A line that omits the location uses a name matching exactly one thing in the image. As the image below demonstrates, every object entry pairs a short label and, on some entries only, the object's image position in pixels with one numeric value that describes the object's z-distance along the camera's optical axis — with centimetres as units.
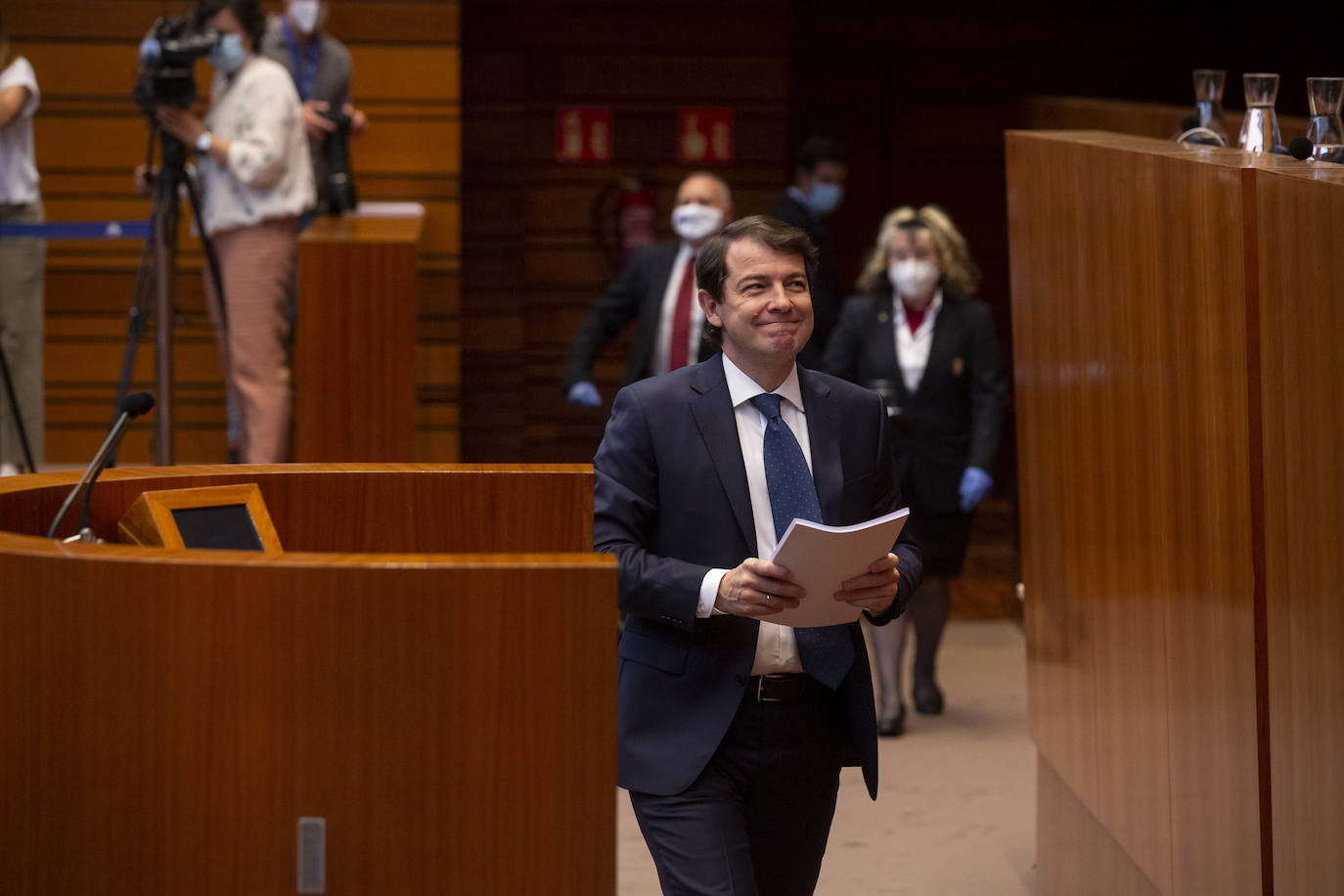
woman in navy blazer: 1167
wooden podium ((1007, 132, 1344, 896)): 515
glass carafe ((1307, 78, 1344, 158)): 643
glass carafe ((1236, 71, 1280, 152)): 711
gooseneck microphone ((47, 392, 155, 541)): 498
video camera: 1172
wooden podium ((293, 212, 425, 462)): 1223
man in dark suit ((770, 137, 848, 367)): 1352
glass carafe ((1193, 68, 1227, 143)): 805
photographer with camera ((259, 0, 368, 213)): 1404
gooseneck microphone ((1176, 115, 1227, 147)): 769
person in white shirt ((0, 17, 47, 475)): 1261
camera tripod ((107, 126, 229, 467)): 1184
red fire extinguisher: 1855
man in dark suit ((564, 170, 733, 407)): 1221
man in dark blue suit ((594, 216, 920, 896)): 547
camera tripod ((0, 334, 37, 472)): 1162
